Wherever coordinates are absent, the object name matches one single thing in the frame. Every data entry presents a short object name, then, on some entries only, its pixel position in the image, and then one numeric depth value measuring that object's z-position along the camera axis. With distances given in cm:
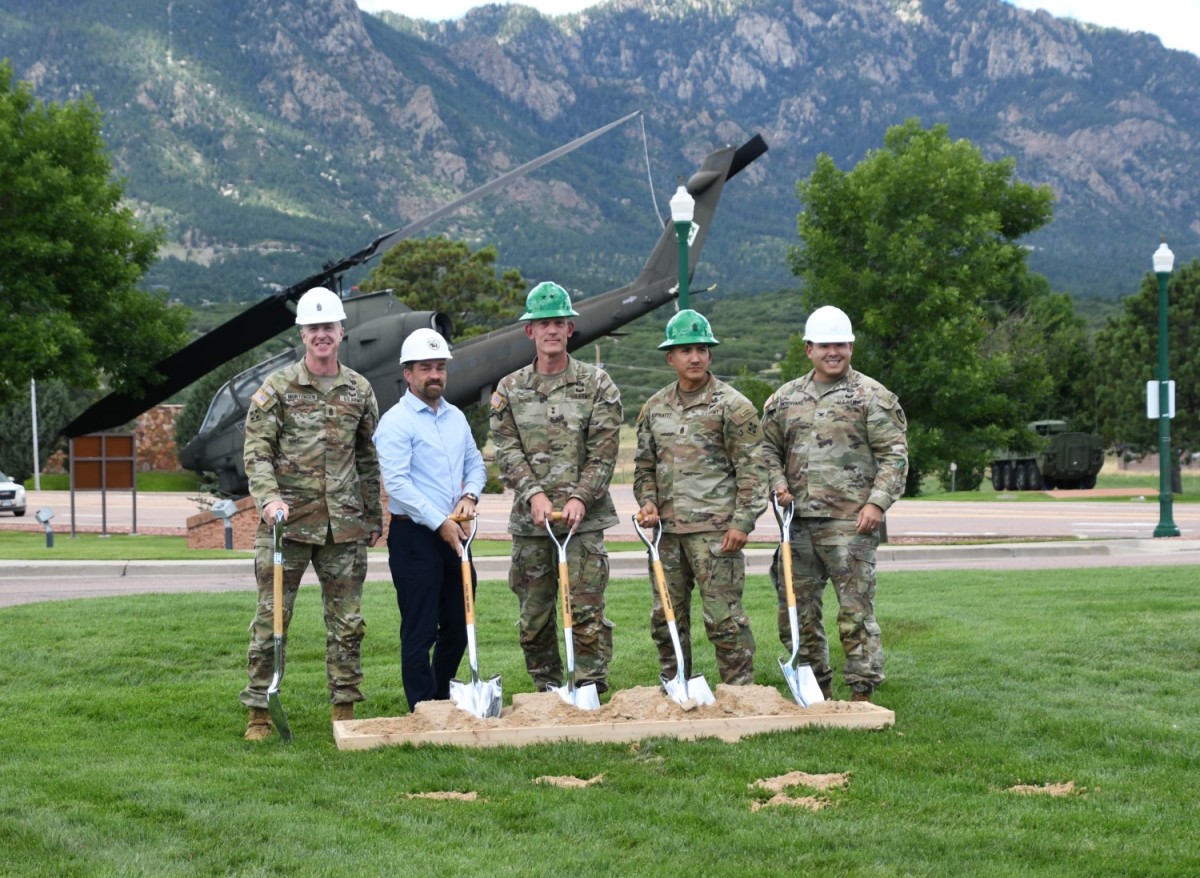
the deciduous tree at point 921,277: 3438
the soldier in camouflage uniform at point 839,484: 858
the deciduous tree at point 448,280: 6525
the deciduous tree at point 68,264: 2706
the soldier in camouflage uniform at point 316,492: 808
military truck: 4847
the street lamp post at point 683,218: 1723
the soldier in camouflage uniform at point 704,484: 839
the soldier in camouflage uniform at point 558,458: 831
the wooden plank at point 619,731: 752
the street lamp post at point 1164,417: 2352
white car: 3794
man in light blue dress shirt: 818
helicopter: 2217
